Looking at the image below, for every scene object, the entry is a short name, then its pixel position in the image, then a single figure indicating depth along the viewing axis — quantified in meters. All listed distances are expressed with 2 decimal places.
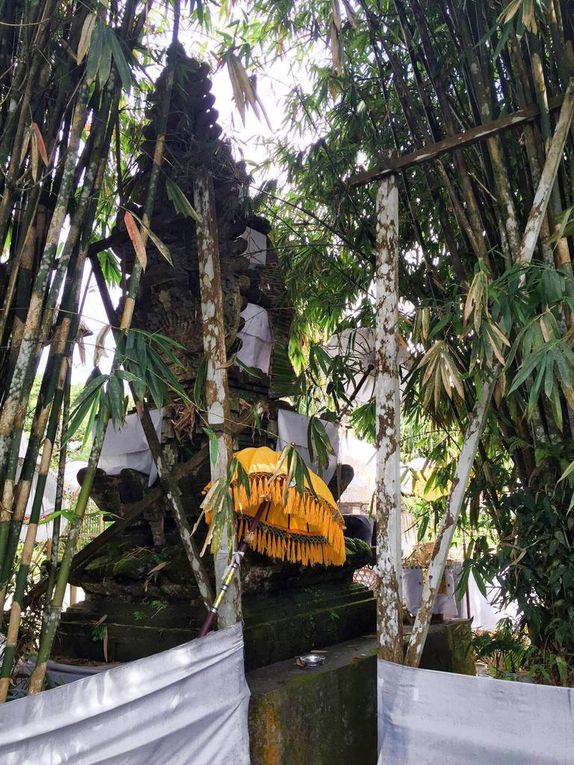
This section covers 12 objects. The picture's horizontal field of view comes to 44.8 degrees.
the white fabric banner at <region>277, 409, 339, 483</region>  4.30
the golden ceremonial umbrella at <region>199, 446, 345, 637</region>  3.26
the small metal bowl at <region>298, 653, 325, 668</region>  3.65
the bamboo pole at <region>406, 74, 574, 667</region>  2.89
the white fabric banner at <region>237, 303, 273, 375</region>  4.29
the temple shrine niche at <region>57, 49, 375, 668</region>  3.78
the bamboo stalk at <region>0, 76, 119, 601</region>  2.59
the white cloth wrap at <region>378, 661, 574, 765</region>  2.49
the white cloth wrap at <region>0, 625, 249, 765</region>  2.23
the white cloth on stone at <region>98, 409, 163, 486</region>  4.14
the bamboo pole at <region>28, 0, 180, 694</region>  2.57
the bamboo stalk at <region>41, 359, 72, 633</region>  2.89
